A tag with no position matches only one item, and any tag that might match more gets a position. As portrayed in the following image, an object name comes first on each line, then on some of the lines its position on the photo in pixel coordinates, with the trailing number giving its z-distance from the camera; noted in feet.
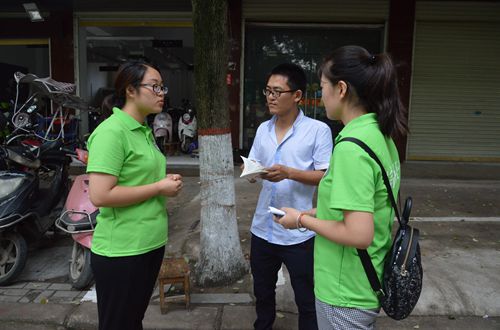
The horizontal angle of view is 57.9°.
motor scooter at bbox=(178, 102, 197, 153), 32.63
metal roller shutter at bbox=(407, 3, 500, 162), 30.94
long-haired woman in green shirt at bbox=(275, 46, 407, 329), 5.36
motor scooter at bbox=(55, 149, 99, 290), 13.11
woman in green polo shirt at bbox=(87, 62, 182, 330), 6.77
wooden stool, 11.44
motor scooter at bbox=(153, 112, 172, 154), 31.86
